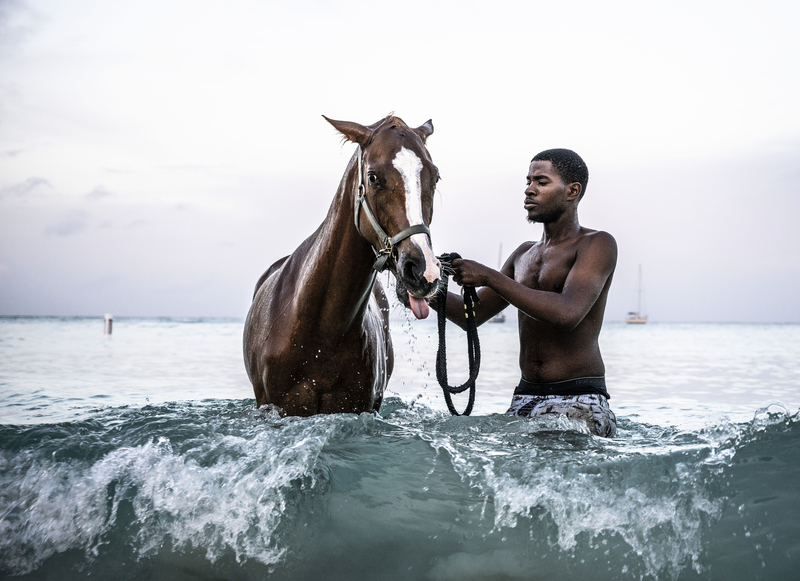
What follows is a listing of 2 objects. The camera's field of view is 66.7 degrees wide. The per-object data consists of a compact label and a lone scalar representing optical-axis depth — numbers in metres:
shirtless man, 3.04
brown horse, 2.71
